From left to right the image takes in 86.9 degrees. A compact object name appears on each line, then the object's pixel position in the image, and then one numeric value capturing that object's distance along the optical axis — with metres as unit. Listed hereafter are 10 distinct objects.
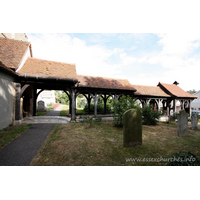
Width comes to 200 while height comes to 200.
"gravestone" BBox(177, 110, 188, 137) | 6.18
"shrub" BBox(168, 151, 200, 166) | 3.07
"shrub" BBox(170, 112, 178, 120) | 12.40
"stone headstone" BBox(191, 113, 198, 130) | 8.31
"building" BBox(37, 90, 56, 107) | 29.63
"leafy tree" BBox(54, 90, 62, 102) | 45.22
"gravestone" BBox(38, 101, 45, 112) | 16.95
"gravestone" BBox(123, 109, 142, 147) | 4.33
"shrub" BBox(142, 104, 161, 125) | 9.33
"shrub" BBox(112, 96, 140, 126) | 7.23
